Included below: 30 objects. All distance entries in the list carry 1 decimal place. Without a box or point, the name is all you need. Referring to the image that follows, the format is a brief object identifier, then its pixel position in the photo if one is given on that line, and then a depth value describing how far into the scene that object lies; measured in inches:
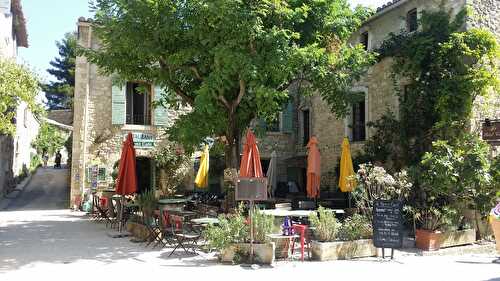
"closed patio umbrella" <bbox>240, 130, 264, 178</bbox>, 334.6
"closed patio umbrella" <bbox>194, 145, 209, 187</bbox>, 561.0
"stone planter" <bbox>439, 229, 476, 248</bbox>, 375.2
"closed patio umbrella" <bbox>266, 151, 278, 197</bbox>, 602.7
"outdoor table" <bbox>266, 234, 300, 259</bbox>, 319.0
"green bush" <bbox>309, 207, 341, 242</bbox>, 325.7
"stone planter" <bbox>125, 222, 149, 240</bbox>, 396.5
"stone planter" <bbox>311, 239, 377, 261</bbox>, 321.1
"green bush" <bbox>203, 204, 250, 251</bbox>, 301.1
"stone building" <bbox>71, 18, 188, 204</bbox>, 658.2
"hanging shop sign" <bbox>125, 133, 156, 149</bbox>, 675.7
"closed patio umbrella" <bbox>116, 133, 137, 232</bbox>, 430.6
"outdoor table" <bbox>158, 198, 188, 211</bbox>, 442.3
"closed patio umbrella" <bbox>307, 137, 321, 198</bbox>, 465.1
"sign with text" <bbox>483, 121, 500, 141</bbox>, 434.6
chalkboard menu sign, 320.2
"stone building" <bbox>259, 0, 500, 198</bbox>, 462.9
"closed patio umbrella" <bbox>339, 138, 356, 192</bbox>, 445.4
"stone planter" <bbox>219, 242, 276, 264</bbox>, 303.9
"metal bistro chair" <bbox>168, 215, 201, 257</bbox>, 331.4
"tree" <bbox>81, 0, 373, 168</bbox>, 380.2
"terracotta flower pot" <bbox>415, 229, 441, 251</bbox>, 368.2
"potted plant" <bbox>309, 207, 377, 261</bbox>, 323.0
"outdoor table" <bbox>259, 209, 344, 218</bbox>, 353.5
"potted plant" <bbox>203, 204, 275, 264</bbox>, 302.7
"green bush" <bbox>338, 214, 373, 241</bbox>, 337.7
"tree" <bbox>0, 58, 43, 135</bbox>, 486.3
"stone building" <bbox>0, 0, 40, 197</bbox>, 725.9
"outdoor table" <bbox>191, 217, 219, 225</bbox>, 328.2
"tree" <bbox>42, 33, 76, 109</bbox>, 1565.0
